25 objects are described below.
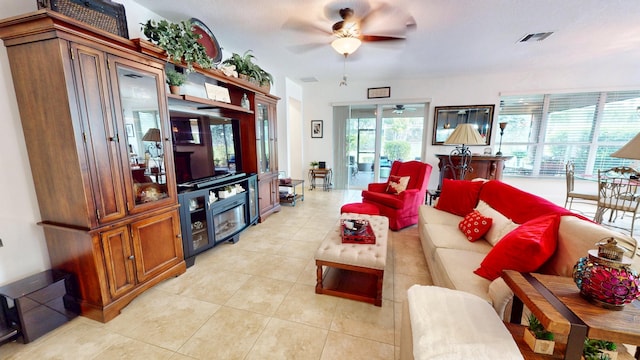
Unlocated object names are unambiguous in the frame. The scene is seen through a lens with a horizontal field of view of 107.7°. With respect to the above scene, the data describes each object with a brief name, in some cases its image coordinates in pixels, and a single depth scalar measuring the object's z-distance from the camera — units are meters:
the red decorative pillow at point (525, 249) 1.31
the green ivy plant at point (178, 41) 1.96
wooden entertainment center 1.48
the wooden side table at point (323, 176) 6.03
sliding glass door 5.72
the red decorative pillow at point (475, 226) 2.15
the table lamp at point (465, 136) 3.07
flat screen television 2.42
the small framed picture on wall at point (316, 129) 6.09
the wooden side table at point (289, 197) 4.53
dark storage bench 1.51
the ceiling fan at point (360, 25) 2.45
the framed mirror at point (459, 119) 5.15
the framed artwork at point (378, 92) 5.46
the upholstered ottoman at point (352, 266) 1.87
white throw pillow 1.95
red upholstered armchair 3.38
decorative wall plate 2.58
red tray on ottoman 2.14
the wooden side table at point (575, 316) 0.81
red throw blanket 1.80
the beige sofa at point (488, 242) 1.27
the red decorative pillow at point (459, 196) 2.76
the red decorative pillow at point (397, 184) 3.73
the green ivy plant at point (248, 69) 2.96
